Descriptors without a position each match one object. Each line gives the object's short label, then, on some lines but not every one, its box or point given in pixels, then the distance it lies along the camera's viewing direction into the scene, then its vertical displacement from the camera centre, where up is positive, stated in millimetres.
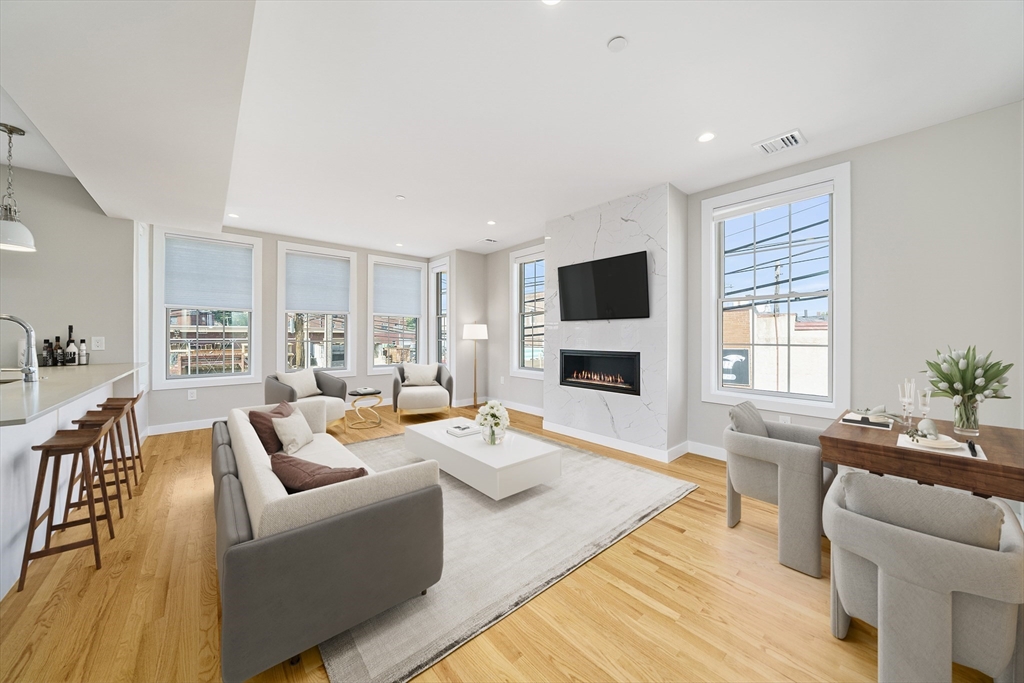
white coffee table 2723 -929
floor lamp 6434 +183
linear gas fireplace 4211 -349
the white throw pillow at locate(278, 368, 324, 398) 4734 -515
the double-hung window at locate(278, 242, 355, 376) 5768 +565
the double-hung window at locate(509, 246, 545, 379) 6223 +542
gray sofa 1269 -817
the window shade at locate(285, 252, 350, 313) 5812 +955
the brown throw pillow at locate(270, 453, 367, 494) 1619 -595
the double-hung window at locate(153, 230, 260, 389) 4836 +462
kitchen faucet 2424 -103
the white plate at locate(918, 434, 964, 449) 1686 -461
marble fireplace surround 3896 +81
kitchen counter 1550 -271
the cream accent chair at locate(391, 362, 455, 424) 5496 -831
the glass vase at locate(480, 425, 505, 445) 3178 -799
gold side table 5176 -1145
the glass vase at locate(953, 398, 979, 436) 1885 -387
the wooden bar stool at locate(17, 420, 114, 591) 1895 -710
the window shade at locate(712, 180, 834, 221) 3287 +1351
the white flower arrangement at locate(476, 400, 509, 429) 3176 -646
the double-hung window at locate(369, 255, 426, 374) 6680 +602
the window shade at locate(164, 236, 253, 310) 4895 +932
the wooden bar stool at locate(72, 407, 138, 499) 2387 -512
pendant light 2578 +786
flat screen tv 4051 +632
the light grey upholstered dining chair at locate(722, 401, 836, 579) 2047 -816
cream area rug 1550 -1253
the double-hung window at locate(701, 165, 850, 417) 3209 +458
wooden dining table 1494 -520
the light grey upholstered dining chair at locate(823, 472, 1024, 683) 1160 -760
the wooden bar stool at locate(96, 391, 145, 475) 2832 -545
